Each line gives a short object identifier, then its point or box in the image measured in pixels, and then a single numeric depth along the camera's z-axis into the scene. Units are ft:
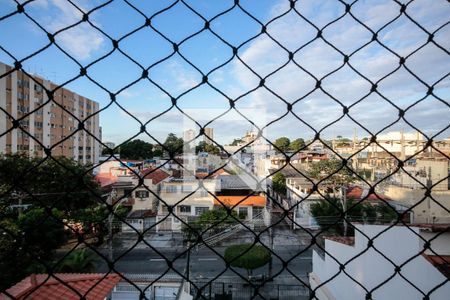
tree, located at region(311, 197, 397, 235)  28.18
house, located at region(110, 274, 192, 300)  14.74
